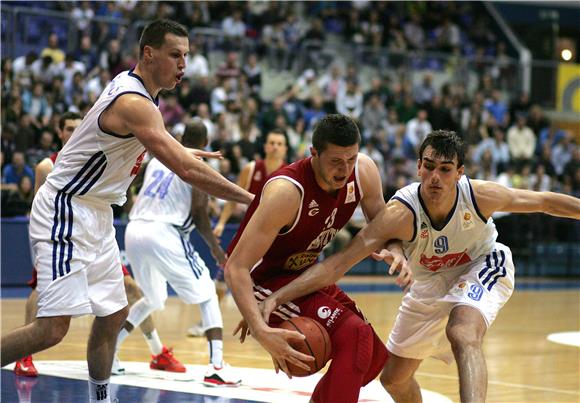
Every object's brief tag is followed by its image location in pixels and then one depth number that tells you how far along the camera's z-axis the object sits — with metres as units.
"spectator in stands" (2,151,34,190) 13.20
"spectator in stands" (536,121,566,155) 20.80
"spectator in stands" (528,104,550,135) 21.12
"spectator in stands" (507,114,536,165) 20.17
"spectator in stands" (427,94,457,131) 19.53
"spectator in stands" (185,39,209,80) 16.89
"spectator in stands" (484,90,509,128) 20.81
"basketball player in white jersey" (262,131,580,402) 5.02
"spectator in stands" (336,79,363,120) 18.55
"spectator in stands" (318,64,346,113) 18.67
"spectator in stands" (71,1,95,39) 15.77
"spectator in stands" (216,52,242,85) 17.34
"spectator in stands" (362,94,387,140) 18.70
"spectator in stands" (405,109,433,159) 18.86
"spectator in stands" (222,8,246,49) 18.80
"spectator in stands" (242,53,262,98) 17.73
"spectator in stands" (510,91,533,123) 21.33
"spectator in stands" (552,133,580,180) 20.14
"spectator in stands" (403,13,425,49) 22.19
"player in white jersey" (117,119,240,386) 7.57
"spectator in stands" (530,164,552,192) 18.53
